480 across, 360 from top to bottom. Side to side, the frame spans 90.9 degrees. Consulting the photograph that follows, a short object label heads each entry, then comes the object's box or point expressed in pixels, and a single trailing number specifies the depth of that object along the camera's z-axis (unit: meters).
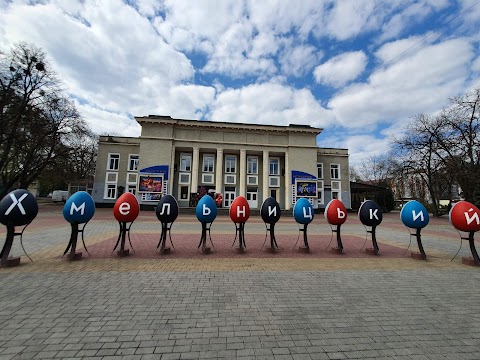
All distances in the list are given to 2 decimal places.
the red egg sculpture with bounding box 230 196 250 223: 8.05
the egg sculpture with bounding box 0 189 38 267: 5.85
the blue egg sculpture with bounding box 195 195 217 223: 7.78
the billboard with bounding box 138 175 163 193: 33.81
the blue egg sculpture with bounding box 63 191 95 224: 6.66
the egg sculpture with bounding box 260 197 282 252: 8.16
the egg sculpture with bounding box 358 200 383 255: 8.17
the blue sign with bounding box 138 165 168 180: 34.12
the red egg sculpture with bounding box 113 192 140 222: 7.20
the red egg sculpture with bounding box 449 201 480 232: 6.85
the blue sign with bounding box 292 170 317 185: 36.97
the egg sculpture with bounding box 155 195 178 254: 7.69
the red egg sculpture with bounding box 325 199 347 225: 8.34
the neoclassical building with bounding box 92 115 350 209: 34.81
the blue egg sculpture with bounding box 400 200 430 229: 7.56
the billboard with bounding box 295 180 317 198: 36.91
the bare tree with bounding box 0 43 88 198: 23.28
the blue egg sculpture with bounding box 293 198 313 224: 8.38
